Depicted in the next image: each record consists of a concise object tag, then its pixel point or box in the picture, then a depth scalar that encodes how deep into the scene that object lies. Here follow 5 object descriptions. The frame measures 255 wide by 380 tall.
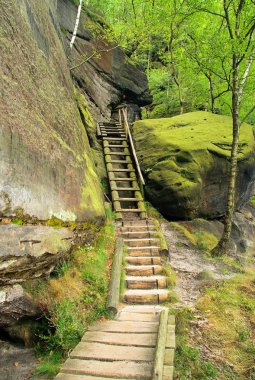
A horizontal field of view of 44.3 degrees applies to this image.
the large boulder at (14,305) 4.12
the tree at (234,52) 9.32
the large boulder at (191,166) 11.13
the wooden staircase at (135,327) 4.04
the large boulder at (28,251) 3.88
